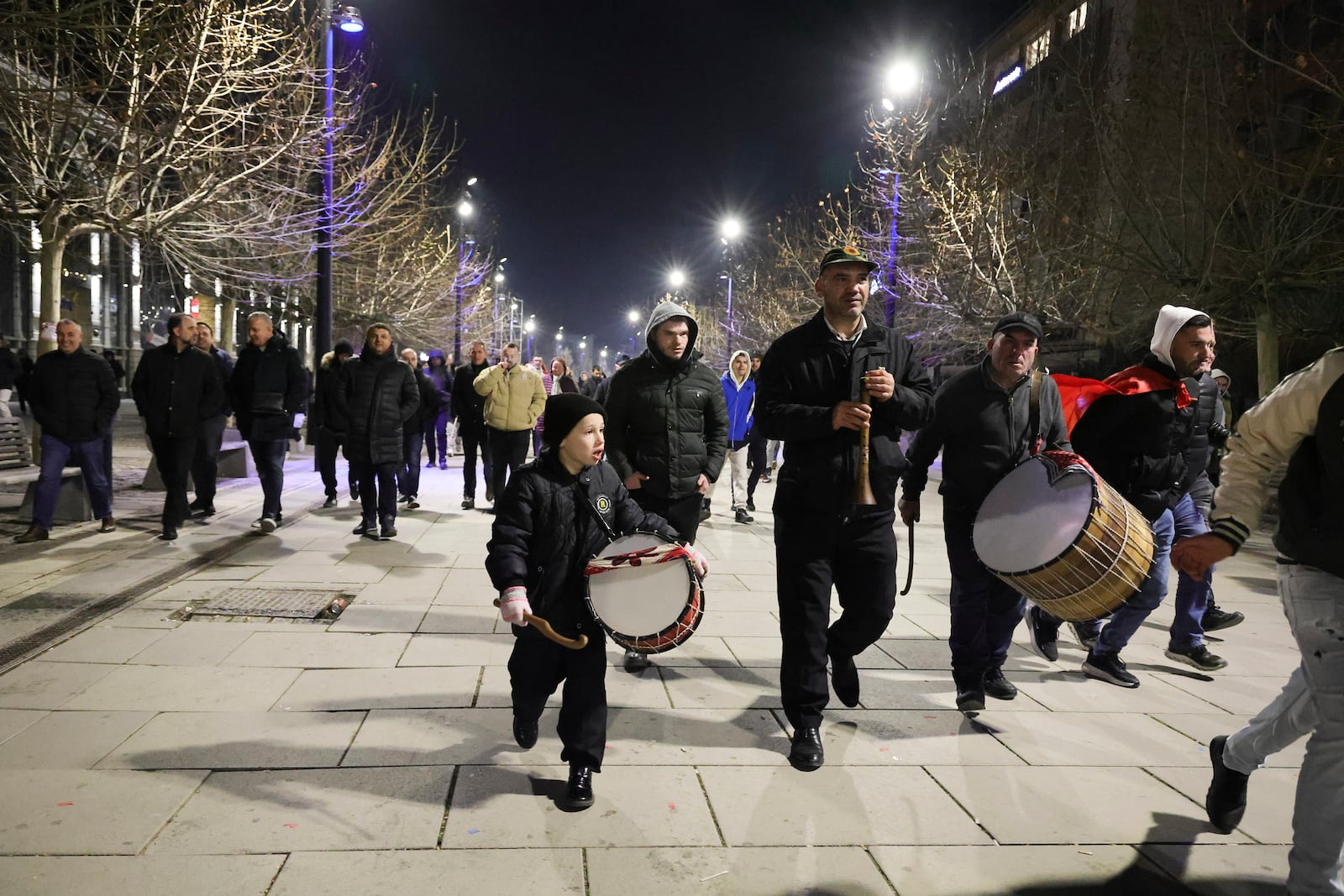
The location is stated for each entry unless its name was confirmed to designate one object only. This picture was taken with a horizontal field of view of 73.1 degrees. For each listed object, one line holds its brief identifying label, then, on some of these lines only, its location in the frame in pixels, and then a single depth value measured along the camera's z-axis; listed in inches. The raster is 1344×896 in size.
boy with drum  130.6
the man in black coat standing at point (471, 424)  430.3
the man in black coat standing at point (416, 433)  423.5
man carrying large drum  174.2
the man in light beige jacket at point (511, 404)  378.9
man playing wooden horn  150.5
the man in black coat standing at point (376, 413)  331.3
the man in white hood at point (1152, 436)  186.7
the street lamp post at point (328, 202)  496.7
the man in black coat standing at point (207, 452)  343.6
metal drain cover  228.4
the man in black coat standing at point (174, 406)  320.2
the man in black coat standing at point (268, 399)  342.3
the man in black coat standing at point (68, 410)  305.0
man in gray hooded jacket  201.0
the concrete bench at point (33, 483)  332.2
